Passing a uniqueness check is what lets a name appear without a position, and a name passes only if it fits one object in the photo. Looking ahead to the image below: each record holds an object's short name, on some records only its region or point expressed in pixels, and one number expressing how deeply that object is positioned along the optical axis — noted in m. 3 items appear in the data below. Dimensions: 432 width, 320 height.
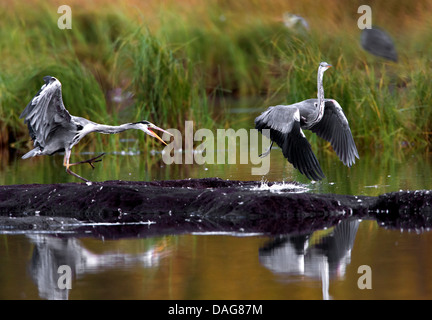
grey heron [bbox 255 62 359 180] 16.22
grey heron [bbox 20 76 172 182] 16.14
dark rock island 13.09
